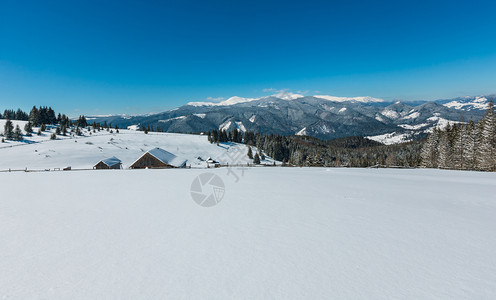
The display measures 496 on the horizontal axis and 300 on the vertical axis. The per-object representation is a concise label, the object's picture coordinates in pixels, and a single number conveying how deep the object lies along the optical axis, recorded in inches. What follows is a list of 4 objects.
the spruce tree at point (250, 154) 4274.6
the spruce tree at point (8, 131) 2835.4
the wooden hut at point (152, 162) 1804.5
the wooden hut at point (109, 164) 1905.3
